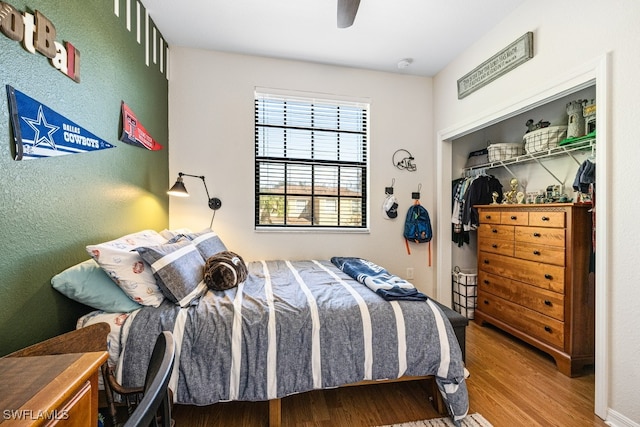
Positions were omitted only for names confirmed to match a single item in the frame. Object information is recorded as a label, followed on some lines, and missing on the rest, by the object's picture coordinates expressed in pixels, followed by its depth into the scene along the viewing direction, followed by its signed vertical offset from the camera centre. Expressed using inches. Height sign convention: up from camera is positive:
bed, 50.8 -24.2
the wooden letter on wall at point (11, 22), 38.4 +27.8
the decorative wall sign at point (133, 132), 72.7 +23.7
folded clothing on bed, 62.2 -17.2
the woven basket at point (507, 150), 110.7 +26.8
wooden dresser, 77.0 -19.8
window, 115.2 +23.0
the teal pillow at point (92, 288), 49.3 -13.8
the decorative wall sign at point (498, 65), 80.5 +50.1
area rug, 57.1 -43.7
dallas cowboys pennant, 41.3 +14.2
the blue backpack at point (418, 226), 119.6 -4.5
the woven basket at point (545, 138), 92.2 +27.2
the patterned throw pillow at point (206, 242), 78.3 -8.4
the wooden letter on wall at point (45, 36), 44.7 +30.0
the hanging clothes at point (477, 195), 115.2 +8.9
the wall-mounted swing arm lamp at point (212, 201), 107.2 +5.4
